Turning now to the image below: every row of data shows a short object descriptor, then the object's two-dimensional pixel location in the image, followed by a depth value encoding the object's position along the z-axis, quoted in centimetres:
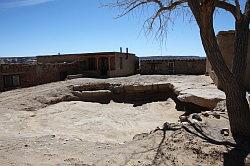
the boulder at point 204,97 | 698
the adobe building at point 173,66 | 1794
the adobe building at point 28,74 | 1260
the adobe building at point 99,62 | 1757
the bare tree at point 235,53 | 391
